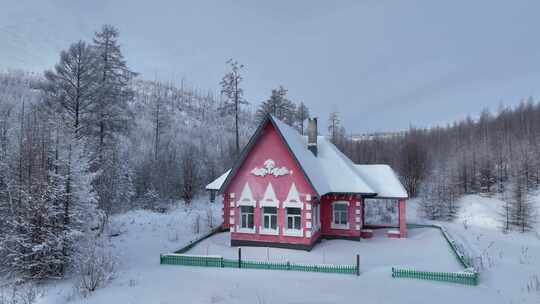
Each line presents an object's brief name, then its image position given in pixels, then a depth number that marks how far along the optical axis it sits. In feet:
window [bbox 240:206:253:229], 56.85
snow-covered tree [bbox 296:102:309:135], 152.76
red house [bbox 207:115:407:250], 53.57
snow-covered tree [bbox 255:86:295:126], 135.85
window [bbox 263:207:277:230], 55.52
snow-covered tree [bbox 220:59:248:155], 117.50
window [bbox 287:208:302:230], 54.19
